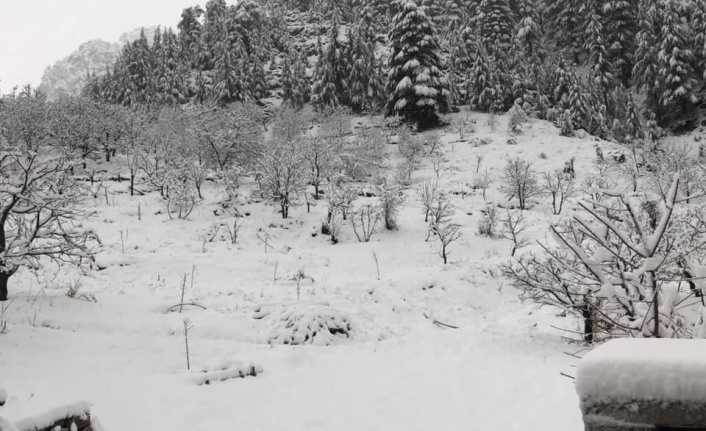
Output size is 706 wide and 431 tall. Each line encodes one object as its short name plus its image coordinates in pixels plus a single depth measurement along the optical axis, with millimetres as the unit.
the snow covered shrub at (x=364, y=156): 33625
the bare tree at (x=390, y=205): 22859
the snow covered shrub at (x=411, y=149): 35844
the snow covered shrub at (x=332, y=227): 22489
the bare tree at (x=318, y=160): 28766
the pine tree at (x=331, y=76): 49281
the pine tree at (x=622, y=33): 49938
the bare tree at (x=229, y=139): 32594
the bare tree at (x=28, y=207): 9477
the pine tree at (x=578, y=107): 39125
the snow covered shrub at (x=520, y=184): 26625
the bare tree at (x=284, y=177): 25359
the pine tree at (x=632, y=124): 40438
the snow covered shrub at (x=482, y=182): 29994
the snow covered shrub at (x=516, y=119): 38938
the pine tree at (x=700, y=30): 41625
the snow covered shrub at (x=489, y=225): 22031
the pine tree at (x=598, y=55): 46594
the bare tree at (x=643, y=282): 3705
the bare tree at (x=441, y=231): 18906
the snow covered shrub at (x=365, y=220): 22134
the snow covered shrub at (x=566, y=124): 37344
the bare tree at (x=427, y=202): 23281
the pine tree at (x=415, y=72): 40844
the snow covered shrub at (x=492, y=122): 39969
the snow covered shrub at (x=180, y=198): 24297
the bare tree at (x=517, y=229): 18891
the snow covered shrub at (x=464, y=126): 39725
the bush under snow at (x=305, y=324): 9859
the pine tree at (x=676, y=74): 41375
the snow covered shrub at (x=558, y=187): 26283
